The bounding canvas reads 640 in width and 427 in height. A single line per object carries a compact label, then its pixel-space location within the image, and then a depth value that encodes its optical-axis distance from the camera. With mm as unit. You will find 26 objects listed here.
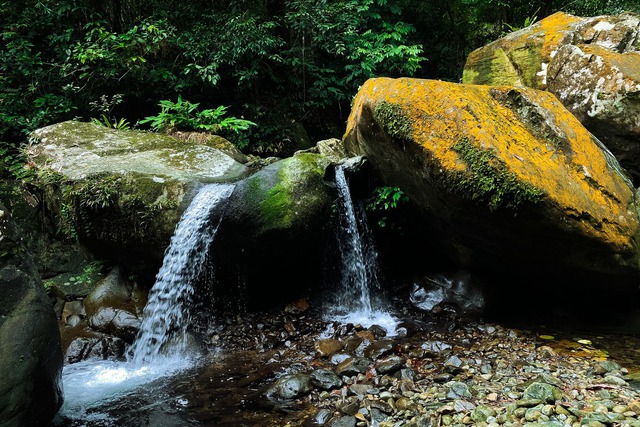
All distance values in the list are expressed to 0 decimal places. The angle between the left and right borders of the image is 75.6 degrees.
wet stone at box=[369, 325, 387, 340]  5570
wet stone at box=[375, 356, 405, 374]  4449
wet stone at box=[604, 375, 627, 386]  3871
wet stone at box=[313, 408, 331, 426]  3650
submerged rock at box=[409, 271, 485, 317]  6103
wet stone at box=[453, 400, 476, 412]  3543
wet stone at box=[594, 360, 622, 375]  4156
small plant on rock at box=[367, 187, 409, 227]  6422
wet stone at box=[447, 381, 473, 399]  3815
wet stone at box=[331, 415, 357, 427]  3543
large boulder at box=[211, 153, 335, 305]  5867
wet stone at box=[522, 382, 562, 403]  3574
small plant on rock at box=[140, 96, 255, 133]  8898
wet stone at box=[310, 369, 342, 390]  4230
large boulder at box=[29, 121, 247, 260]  6070
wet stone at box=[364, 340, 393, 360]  4926
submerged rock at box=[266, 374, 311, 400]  4113
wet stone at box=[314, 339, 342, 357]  5164
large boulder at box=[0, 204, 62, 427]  3145
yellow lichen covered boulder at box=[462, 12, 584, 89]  7023
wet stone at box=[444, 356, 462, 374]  4391
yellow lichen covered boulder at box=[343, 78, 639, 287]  4621
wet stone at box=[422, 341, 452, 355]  4984
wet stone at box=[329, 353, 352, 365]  4909
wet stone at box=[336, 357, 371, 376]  4485
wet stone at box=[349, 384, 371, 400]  4033
